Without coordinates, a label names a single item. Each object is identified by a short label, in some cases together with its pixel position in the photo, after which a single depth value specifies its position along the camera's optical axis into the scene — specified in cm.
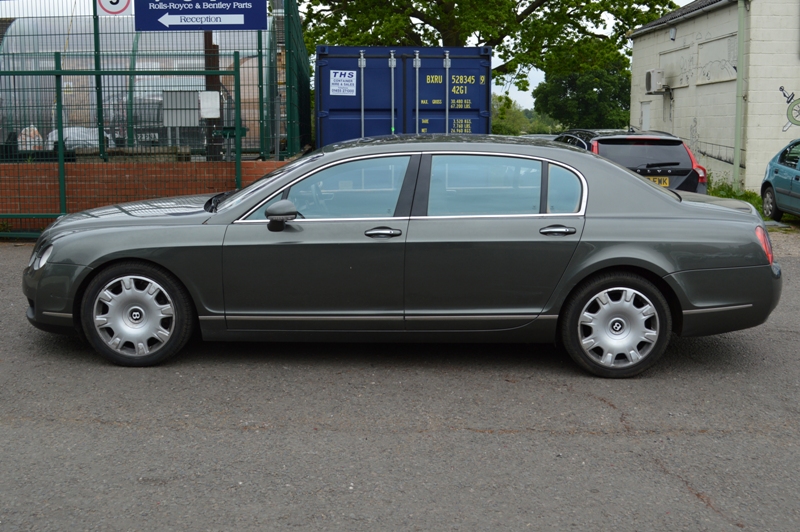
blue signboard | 1284
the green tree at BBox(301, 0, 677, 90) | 3244
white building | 1755
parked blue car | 1371
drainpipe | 1778
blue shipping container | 1459
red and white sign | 1319
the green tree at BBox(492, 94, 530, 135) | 3769
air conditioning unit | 2220
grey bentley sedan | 580
